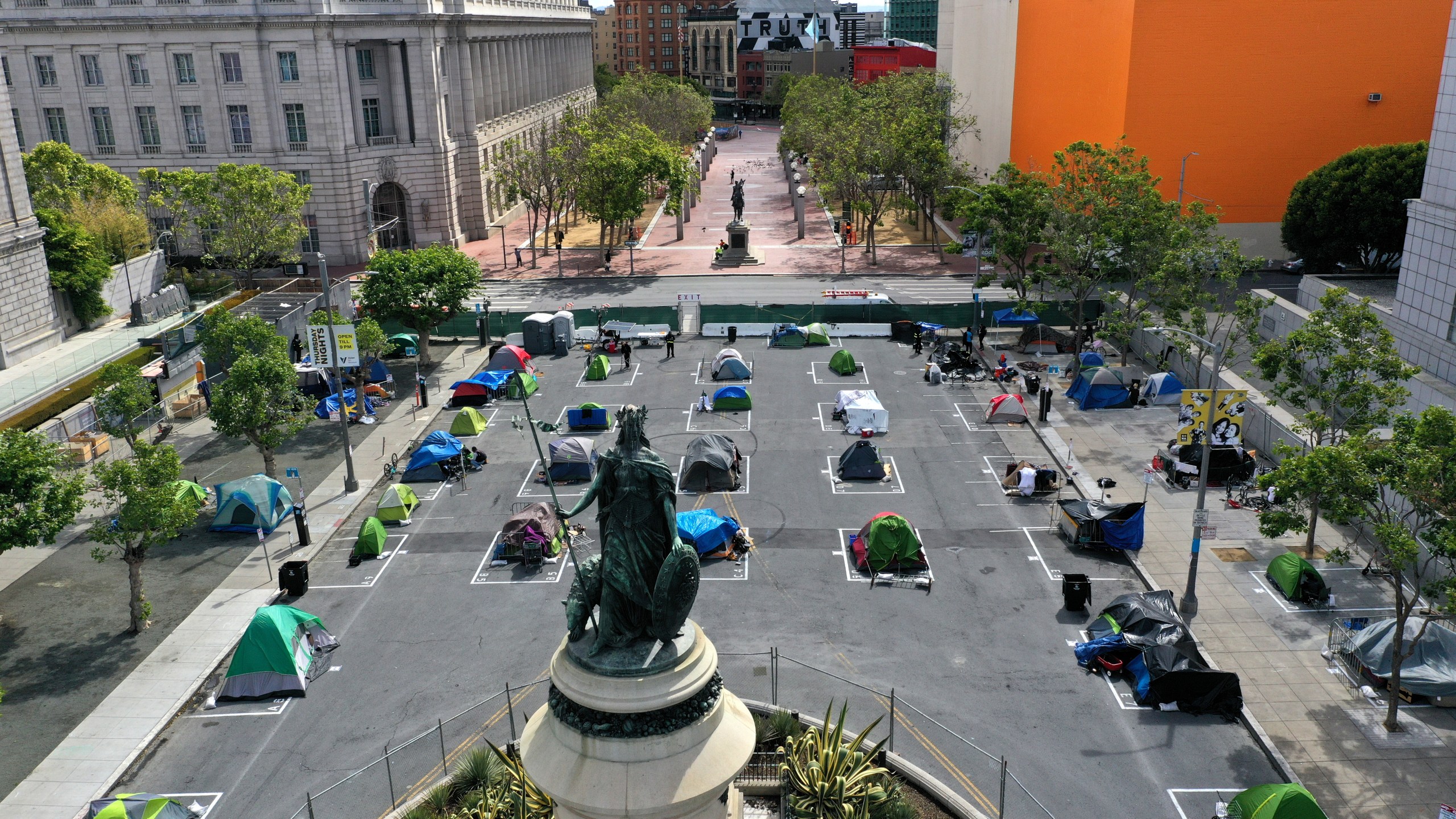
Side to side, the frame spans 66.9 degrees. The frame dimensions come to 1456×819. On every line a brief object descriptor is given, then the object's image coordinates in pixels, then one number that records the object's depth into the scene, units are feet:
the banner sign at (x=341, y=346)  136.26
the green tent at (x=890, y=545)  109.40
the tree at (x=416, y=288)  173.88
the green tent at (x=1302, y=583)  101.50
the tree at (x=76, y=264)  191.93
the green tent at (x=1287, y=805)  68.85
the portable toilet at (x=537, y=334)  188.55
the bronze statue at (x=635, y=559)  55.52
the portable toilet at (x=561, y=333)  189.26
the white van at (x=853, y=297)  220.64
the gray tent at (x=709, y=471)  130.41
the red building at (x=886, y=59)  566.77
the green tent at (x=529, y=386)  160.15
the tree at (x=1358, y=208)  198.80
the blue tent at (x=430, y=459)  135.85
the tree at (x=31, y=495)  93.71
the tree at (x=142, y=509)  97.50
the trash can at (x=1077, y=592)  100.83
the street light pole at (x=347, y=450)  129.80
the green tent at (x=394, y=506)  122.83
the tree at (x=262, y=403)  124.47
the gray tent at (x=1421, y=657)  86.12
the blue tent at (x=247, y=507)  121.29
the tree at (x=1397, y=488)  77.87
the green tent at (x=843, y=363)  173.88
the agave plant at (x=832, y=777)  69.92
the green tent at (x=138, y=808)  70.08
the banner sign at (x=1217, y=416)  113.91
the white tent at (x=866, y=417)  147.64
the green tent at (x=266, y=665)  91.09
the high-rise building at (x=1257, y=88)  225.35
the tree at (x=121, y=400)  130.72
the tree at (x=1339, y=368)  104.99
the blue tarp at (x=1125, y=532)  111.86
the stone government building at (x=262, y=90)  246.06
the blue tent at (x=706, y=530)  112.16
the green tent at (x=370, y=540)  114.93
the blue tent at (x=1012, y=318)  190.29
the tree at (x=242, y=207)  215.92
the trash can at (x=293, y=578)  107.34
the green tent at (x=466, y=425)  148.66
